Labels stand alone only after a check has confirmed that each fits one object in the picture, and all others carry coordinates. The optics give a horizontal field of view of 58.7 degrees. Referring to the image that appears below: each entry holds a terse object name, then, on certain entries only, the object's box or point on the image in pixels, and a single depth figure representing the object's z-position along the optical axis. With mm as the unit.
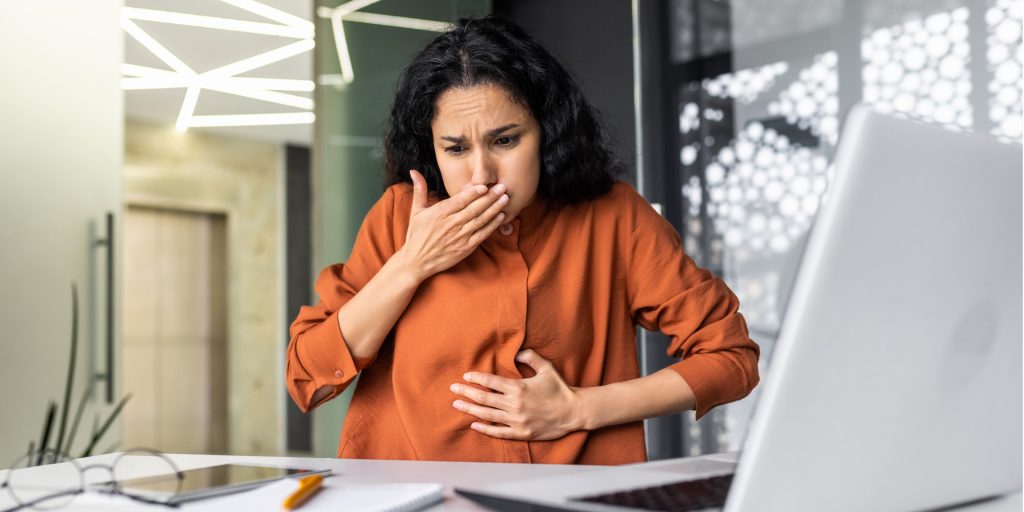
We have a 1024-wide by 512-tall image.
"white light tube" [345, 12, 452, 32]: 3727
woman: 1161
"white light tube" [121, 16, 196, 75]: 5188
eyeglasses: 775
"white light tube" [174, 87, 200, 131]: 6418
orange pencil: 706
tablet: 765
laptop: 488
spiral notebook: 693
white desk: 853
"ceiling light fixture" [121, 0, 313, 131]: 5082
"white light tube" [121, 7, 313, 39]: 4996
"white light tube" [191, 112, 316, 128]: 7051
